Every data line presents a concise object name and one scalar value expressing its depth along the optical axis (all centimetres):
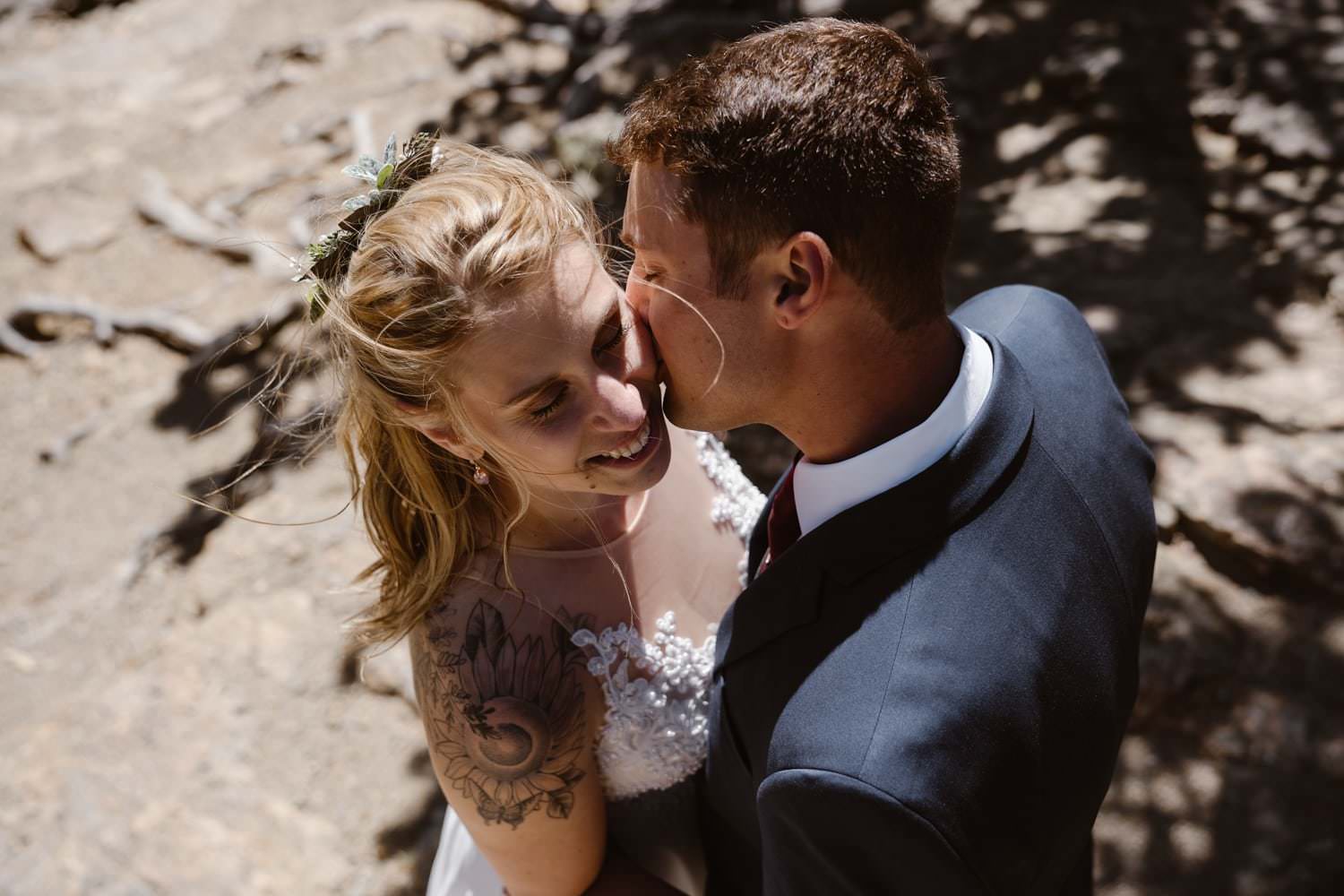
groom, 77
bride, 87
